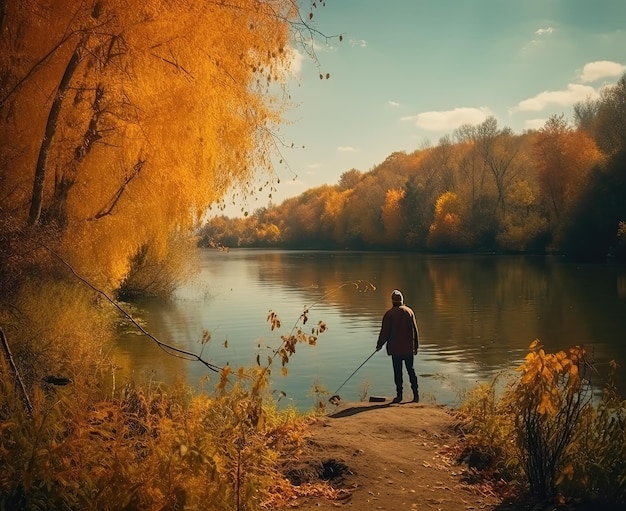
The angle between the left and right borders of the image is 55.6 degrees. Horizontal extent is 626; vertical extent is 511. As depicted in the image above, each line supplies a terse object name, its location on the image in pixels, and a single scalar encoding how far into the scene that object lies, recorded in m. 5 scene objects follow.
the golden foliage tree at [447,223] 72.94
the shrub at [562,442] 5.36
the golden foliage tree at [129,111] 8.46
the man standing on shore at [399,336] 10.74
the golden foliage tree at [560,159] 55.69
